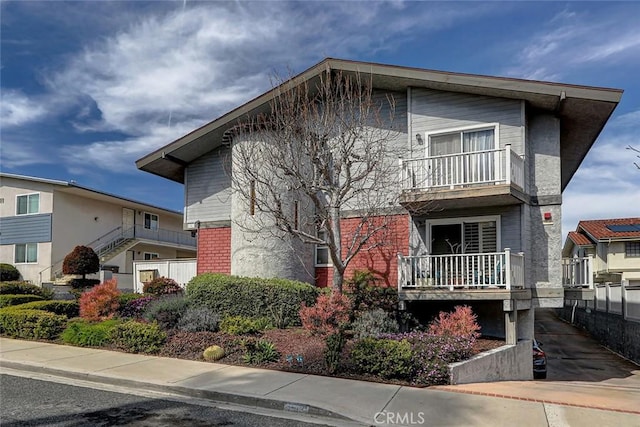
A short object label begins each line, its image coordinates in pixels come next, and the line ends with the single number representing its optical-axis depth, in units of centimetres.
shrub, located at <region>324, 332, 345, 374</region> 935
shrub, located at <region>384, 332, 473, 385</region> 904
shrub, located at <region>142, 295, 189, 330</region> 1273
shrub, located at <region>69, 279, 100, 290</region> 2580
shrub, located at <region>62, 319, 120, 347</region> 1199
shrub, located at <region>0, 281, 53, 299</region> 1995
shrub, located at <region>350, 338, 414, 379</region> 902
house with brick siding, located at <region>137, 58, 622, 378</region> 1316
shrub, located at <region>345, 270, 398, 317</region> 1384
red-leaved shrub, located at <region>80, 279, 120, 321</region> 1406
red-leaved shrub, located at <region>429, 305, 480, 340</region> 1176
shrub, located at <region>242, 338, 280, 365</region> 1019
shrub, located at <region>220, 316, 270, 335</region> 1195
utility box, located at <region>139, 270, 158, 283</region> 1962
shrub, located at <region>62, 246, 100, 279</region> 2612
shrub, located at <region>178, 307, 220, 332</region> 1222
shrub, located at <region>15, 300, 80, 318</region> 1494
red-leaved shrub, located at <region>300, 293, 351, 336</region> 1206
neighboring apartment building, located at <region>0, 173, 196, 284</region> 2889
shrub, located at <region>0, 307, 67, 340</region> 1293
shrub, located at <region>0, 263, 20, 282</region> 2789
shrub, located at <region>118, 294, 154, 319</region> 1420
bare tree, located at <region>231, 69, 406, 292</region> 1270
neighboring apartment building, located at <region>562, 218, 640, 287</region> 3494
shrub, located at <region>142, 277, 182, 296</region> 1692
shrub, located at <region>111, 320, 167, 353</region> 1130
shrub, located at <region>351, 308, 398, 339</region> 1194
